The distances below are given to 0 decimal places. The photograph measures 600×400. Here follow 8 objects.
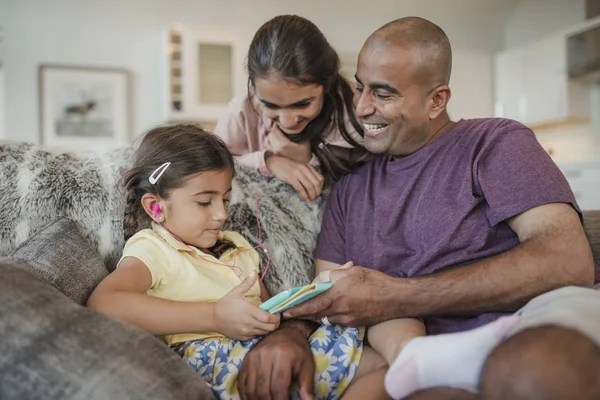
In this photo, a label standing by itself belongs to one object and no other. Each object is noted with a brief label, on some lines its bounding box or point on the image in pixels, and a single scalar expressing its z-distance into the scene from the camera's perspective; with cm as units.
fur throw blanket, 153
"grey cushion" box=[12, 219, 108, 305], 131
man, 95
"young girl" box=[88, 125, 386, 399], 131
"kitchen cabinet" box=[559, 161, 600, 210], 433
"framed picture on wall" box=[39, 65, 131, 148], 512
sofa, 98
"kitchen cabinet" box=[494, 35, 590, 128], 542
